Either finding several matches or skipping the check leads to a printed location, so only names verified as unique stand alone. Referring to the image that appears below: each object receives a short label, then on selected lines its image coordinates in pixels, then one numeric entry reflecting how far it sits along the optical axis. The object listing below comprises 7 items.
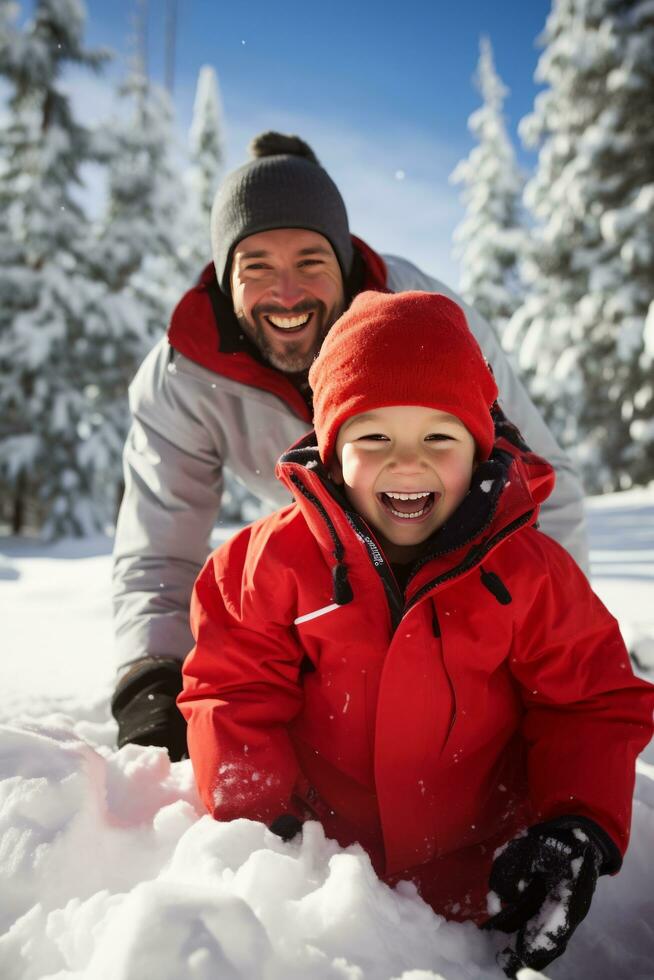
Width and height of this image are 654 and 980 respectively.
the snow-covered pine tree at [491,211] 17.91
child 1.49
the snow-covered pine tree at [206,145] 20.19
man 2.46
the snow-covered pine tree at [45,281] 11.48
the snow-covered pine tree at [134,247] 12.27
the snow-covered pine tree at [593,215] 10.44
